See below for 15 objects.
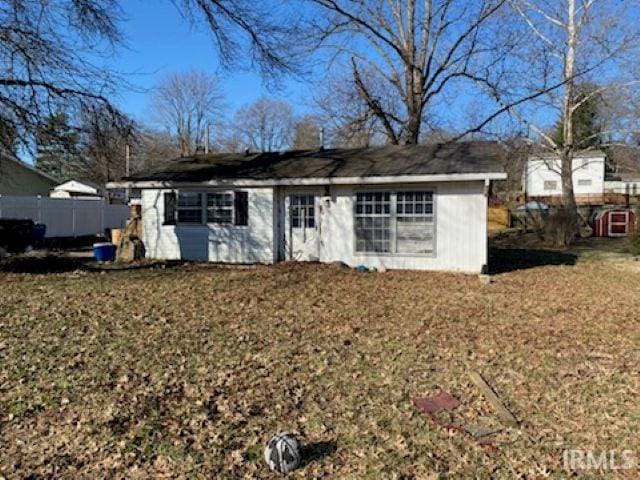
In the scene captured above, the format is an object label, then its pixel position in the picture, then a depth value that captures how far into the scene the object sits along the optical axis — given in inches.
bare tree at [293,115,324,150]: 1588.5
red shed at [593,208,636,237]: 887.1
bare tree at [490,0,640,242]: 800.3
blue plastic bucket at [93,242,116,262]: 545.3
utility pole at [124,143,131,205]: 1242.6
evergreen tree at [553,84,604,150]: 917.2
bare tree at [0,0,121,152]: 414.6
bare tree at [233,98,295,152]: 2021.4
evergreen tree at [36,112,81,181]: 438.6
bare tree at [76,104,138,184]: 470.0
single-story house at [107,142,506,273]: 466.9
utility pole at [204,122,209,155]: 820.0
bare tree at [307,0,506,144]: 789.9
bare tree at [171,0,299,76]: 480.1
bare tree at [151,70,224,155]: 1942.4
